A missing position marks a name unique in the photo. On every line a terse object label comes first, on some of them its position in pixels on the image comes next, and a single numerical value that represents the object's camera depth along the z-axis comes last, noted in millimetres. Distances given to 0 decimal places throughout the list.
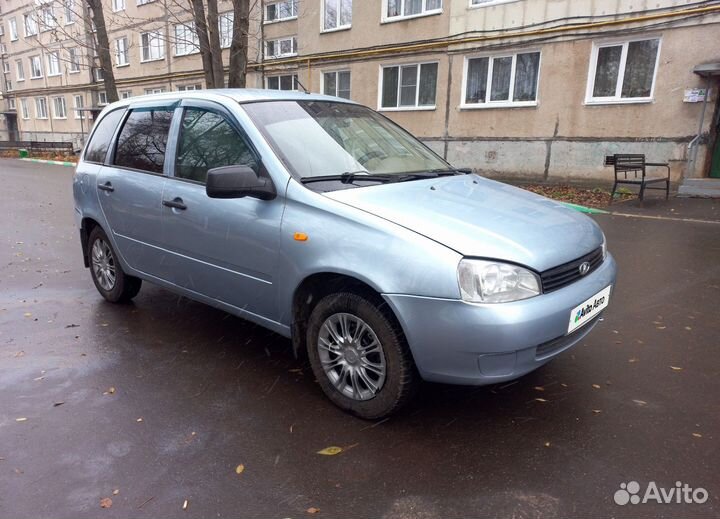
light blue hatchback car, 2443
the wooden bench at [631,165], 10938
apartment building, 12070
